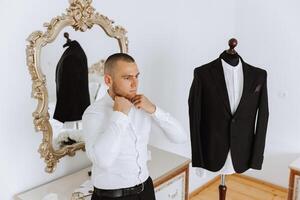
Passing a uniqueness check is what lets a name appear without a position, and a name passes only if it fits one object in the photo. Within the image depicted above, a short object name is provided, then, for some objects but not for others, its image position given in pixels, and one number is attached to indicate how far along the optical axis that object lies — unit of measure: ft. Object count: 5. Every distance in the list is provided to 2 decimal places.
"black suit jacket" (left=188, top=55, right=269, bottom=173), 6.68
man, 4.62
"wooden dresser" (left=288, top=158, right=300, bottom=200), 8.14
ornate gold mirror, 5.93
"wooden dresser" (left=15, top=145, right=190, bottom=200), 6.04
